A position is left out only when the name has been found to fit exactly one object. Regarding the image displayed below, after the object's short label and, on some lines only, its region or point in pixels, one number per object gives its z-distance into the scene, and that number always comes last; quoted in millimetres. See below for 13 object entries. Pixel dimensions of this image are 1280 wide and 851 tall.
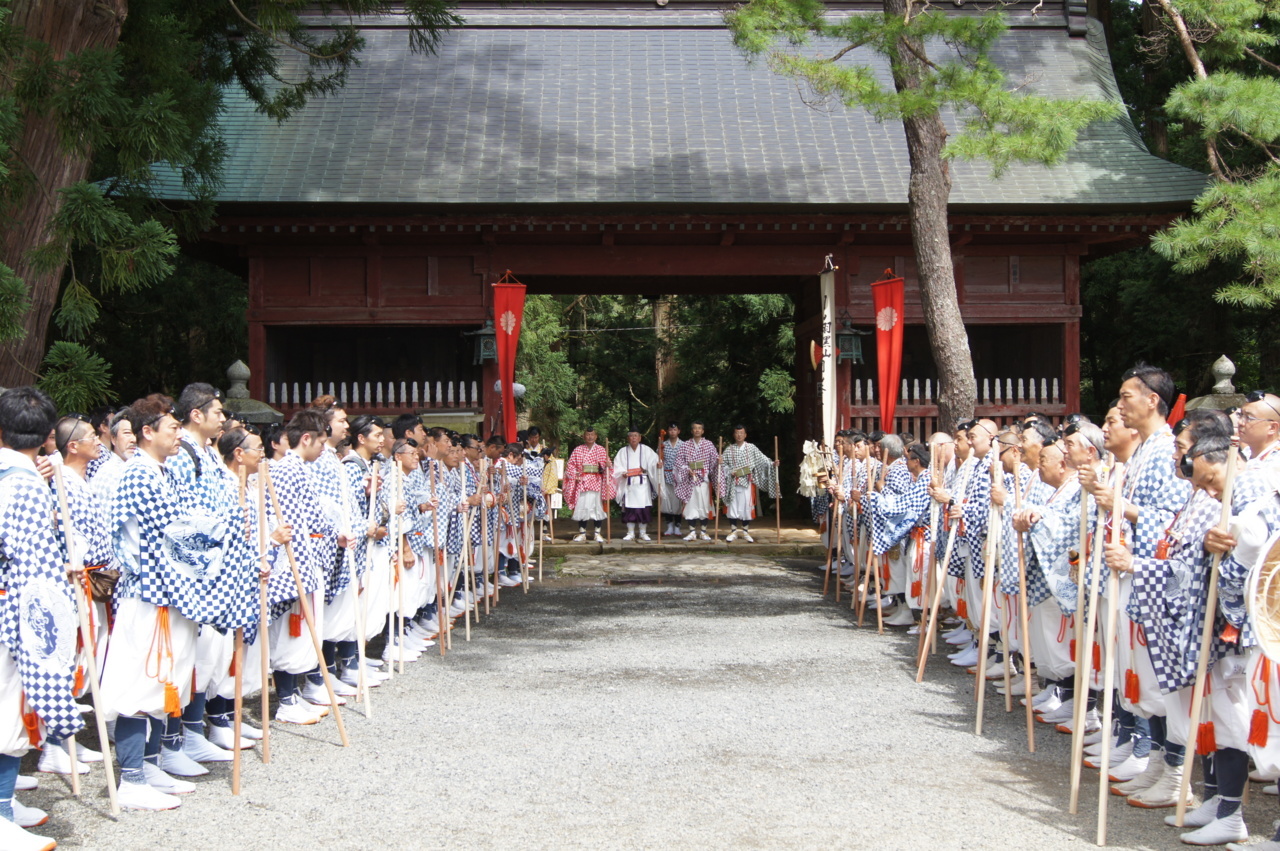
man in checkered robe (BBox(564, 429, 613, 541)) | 15688
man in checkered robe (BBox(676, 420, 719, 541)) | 15844
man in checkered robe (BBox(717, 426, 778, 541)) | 15539
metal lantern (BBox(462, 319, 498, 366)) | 13531
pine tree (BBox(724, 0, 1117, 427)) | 9055
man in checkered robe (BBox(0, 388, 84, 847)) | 4148
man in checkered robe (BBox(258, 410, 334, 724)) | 6066
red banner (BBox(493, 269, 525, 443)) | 12523
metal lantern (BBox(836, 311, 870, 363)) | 13648
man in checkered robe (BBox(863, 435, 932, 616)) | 8844
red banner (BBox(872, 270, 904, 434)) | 11898
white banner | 12555
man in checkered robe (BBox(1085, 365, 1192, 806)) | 4684
